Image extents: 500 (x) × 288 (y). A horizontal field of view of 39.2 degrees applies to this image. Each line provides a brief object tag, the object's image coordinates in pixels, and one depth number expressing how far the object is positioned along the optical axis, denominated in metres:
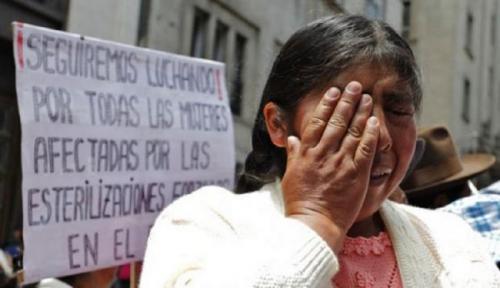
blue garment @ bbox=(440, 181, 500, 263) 1.92
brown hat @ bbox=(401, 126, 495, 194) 2.80
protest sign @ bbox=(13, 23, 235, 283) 2.38
